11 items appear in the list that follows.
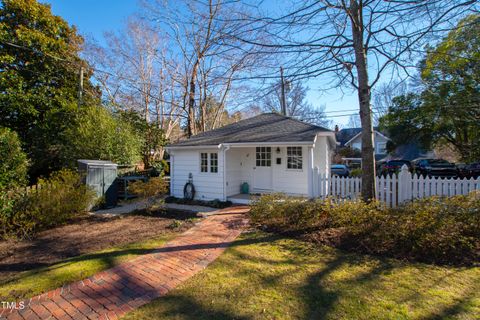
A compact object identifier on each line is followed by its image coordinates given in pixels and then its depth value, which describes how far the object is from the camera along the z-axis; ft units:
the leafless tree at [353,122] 166.73
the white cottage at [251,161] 31.07
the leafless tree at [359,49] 18.70
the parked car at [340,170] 65.00
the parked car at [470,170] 56.24
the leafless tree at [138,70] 65.36
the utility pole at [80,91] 48.60
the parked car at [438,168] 61.87
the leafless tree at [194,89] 58.85
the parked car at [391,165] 69.11
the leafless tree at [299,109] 91.59
